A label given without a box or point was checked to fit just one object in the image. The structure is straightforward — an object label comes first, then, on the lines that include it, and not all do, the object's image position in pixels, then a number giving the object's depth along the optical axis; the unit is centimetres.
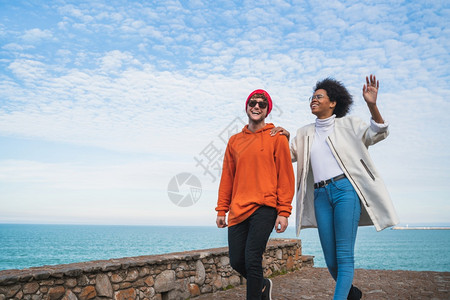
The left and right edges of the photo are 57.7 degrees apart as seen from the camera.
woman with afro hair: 312
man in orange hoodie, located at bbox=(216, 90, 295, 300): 296
